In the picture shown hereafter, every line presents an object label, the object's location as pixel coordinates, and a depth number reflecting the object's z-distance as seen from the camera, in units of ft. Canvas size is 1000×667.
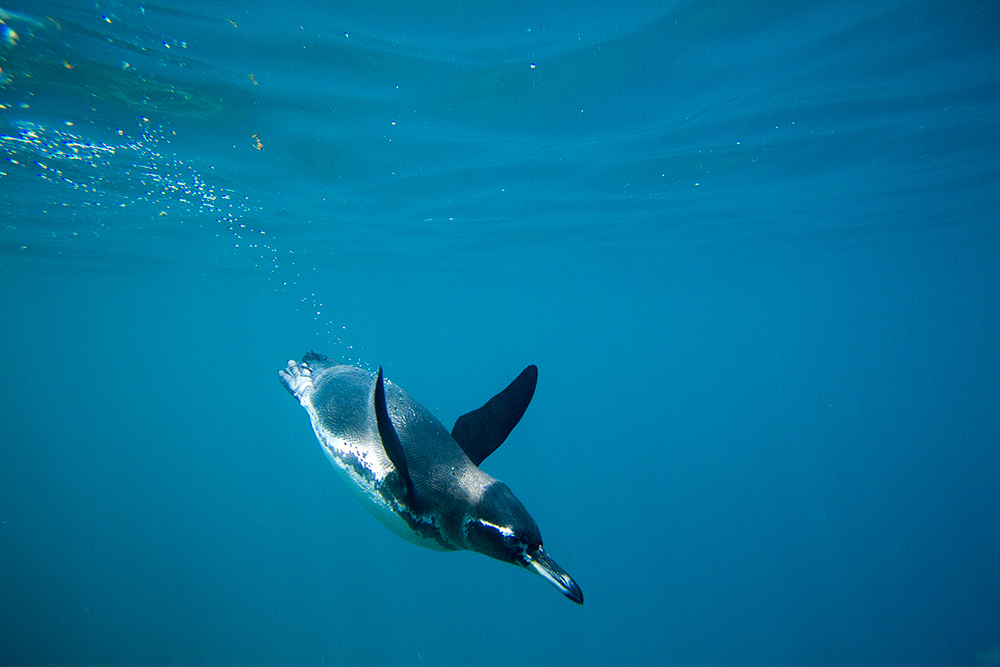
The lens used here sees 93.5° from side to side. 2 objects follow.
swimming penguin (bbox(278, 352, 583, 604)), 5.38
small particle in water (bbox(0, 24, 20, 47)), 20.31
